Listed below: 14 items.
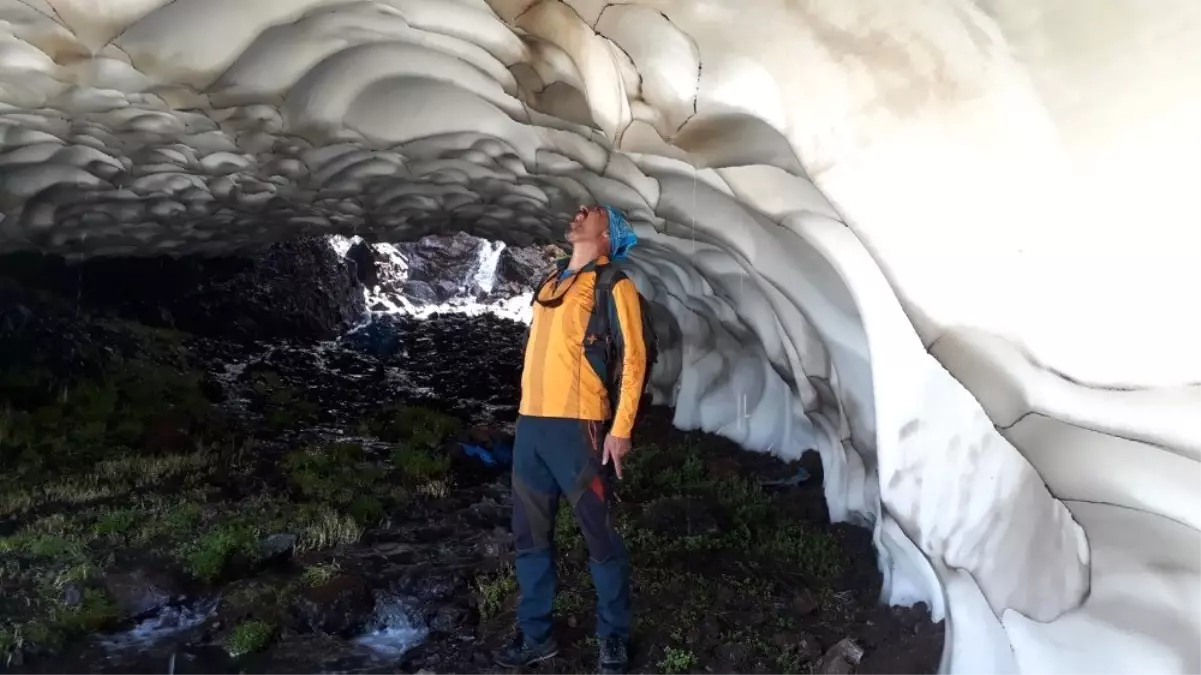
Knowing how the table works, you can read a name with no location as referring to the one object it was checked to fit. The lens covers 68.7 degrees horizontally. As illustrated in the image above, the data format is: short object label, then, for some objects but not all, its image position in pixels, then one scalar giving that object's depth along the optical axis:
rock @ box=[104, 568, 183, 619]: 5.16
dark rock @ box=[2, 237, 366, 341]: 12.95
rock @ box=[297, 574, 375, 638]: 4.96
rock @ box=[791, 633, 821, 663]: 4.08
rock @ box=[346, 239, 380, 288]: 20.47
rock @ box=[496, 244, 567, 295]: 23.41
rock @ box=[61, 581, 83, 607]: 5.01
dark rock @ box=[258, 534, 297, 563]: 5.89
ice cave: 2.30
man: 3.45
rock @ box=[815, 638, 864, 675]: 3.88
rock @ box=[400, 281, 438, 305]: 21.81
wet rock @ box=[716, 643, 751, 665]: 4.04
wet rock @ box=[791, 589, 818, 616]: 4.60
